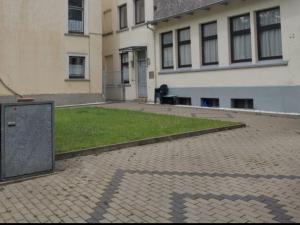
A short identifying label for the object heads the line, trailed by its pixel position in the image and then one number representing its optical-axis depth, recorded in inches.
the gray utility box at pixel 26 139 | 185.5
